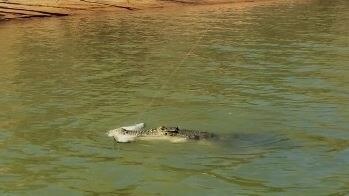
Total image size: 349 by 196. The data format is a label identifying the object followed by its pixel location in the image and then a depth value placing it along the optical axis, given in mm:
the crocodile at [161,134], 10008
